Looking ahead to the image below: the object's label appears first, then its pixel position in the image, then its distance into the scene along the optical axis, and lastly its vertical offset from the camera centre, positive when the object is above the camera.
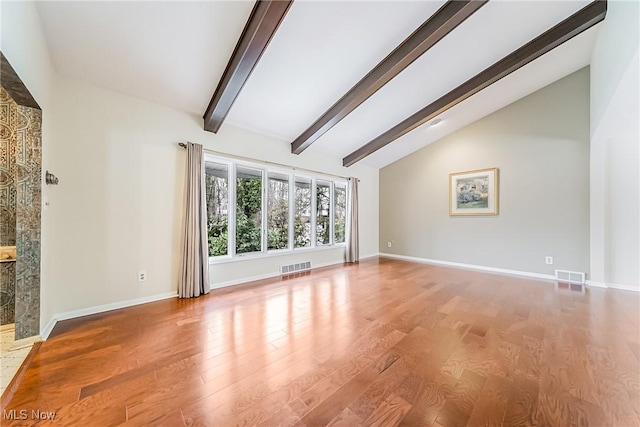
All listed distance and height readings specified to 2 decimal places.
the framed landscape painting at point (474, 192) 4.78 +0.50
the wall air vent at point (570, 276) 3.90 -1.04
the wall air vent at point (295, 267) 4.55 -1.05
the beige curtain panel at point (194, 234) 3.18 -0.25
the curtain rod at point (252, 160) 3.28 +0.97
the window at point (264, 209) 3.76 +0.12
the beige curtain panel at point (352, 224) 5.71 -0.21
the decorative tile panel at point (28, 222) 1.93 -0.05
